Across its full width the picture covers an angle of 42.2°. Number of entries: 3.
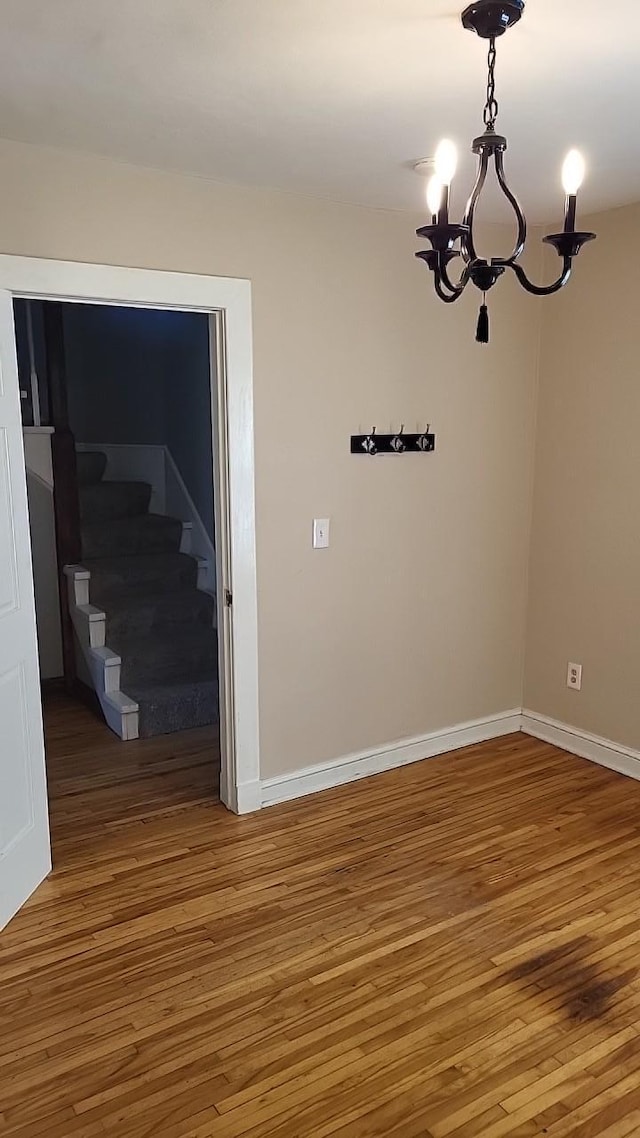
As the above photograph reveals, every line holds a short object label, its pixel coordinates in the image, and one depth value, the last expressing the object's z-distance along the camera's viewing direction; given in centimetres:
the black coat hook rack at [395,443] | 344
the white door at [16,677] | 256
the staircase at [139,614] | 431
